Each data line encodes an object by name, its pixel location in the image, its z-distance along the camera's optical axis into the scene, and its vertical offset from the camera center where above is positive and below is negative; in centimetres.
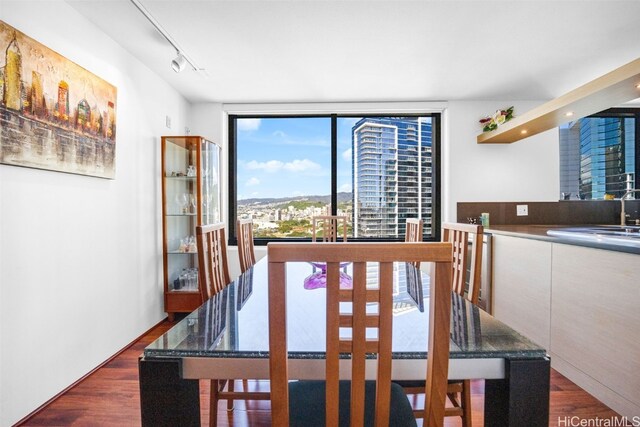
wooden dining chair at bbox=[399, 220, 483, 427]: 150 -34
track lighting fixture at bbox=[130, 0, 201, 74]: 205 +125
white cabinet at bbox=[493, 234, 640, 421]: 170 -61
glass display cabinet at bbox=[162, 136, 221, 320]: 330 +0
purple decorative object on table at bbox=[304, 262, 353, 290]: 157 -35
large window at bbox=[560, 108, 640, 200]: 380 +66
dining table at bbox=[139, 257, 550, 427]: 83 -39
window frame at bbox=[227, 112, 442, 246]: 412 +60
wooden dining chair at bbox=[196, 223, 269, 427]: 156 -30
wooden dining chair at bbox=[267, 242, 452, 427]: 66 -23
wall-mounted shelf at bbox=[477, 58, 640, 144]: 207 +80
